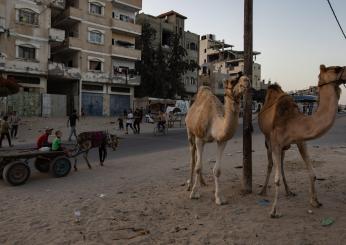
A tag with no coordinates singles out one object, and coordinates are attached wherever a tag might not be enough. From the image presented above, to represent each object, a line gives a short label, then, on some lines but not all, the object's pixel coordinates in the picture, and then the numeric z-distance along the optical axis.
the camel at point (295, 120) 6.55
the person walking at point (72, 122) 21.78
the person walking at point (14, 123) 22.23
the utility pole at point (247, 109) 8.63
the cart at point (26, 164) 9.66
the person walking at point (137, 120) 26.33
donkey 11.96
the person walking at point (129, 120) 26.53
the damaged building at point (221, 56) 86.38
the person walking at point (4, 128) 17.79
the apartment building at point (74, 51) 36.44
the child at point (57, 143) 11.10
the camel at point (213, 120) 7.05
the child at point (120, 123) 28.46
